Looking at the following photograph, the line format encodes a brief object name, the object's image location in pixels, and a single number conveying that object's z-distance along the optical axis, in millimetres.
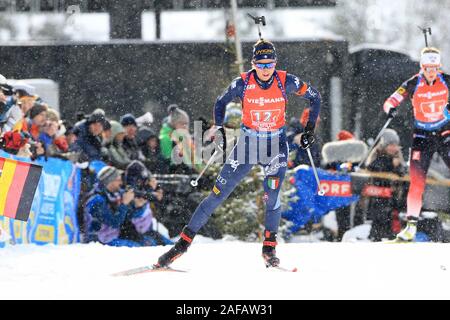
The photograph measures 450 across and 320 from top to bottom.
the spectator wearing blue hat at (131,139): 23937
